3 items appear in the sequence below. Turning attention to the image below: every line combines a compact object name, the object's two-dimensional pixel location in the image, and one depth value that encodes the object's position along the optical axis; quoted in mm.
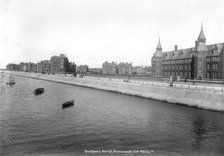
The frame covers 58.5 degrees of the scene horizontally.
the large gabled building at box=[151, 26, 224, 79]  76625
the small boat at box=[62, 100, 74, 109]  41281
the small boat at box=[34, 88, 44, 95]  62497
